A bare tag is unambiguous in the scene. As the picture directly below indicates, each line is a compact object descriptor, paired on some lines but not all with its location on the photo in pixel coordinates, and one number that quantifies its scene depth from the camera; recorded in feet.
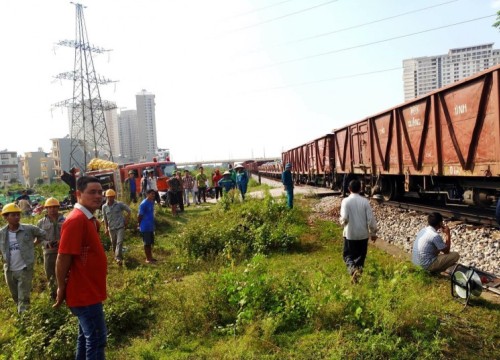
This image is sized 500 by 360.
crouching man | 16.79
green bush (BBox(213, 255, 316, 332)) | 13.14
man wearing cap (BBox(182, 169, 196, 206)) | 55.49
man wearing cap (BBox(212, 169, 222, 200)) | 58.13
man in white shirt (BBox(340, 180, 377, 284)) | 17.28
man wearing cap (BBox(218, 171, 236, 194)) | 48.42
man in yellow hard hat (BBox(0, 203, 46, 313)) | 16.38
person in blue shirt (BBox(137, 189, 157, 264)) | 25.86
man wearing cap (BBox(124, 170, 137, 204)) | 46.57
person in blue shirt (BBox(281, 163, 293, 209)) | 38.01
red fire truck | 71.46
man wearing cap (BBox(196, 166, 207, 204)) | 55.73
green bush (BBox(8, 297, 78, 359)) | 12.33
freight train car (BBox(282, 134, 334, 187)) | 58.13
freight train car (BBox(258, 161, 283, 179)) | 115.85
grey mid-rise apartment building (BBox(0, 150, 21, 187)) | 359.66
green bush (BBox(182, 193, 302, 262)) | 24.48
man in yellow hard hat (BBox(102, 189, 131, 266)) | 24.73
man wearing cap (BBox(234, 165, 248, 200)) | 43.44
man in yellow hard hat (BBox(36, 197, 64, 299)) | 18.50
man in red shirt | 9.80
